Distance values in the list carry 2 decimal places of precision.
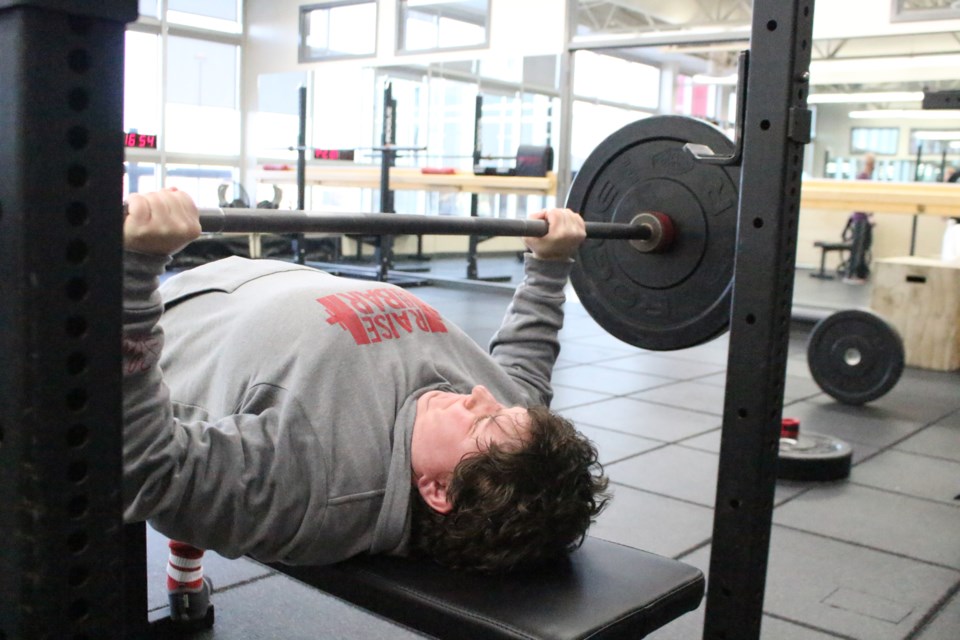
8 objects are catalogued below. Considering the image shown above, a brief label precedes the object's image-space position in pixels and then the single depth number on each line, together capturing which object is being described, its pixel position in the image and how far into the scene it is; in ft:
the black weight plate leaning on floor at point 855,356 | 12.00
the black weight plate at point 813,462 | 9.06
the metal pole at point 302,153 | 21.01
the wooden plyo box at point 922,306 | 15.02
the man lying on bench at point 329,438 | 3.38
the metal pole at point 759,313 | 3.84
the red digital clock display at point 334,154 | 22.74
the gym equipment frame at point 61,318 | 1.76
